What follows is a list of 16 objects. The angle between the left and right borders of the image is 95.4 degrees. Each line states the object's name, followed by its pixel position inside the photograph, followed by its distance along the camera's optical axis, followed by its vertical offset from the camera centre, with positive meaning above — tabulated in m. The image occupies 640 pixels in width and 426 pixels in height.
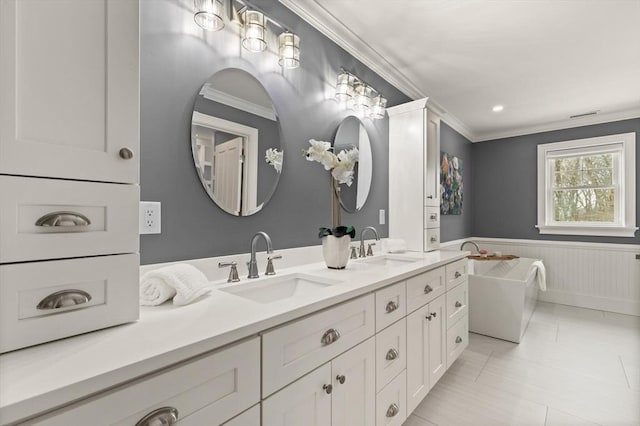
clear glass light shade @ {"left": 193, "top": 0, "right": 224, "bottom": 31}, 1.27 +0.88
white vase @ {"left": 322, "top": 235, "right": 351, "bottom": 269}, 1.63 -0.20
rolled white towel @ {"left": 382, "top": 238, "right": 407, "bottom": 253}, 2.35 -0.26
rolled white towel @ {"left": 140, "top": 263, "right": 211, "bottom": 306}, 0.96 -0.25
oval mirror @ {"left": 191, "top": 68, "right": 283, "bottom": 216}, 1.33 +0.36
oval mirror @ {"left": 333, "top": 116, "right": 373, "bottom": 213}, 2.14 +0.44
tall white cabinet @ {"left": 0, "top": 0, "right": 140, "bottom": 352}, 0.64 +0.11
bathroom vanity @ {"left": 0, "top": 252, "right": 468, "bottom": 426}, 0.54 -0.37
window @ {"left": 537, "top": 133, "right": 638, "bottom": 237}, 3.69 +0.37
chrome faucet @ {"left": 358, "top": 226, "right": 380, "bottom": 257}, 2.13 -0.25
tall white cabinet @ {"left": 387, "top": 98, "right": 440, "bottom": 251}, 2.49 +0.34
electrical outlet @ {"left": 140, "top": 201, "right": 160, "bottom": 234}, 1.12 -0.01
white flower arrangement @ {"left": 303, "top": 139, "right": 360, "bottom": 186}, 1.60 +0.29
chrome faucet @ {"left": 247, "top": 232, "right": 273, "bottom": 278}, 1.37 -0.23
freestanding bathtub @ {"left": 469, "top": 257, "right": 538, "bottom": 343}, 2.82 -0.93
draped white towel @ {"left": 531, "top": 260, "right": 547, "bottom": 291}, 3.42 -0.71
